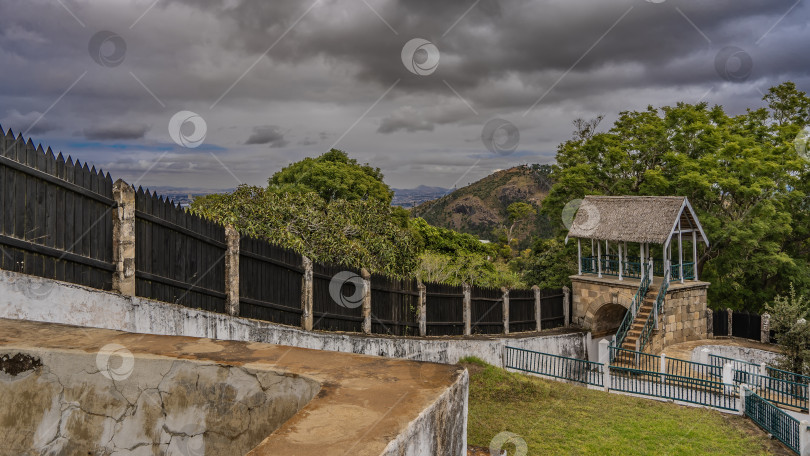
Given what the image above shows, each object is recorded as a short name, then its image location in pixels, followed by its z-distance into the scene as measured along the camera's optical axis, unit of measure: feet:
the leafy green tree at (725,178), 73.92
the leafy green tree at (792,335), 53.16
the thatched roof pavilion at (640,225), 65.36
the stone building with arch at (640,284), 63.31
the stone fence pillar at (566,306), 70.18
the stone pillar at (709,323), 71.56
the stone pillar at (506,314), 61.98
